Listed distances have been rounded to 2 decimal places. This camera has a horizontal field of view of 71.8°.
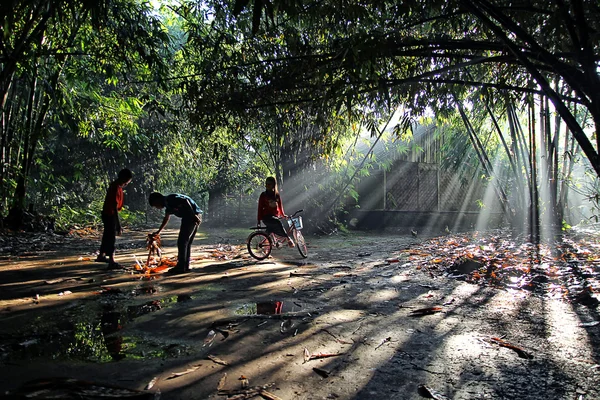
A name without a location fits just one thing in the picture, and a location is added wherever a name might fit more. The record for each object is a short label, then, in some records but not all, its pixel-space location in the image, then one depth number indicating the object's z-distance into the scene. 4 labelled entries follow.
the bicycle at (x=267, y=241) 8.38
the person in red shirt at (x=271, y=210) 8.30
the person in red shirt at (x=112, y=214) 6.89
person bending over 6.61
